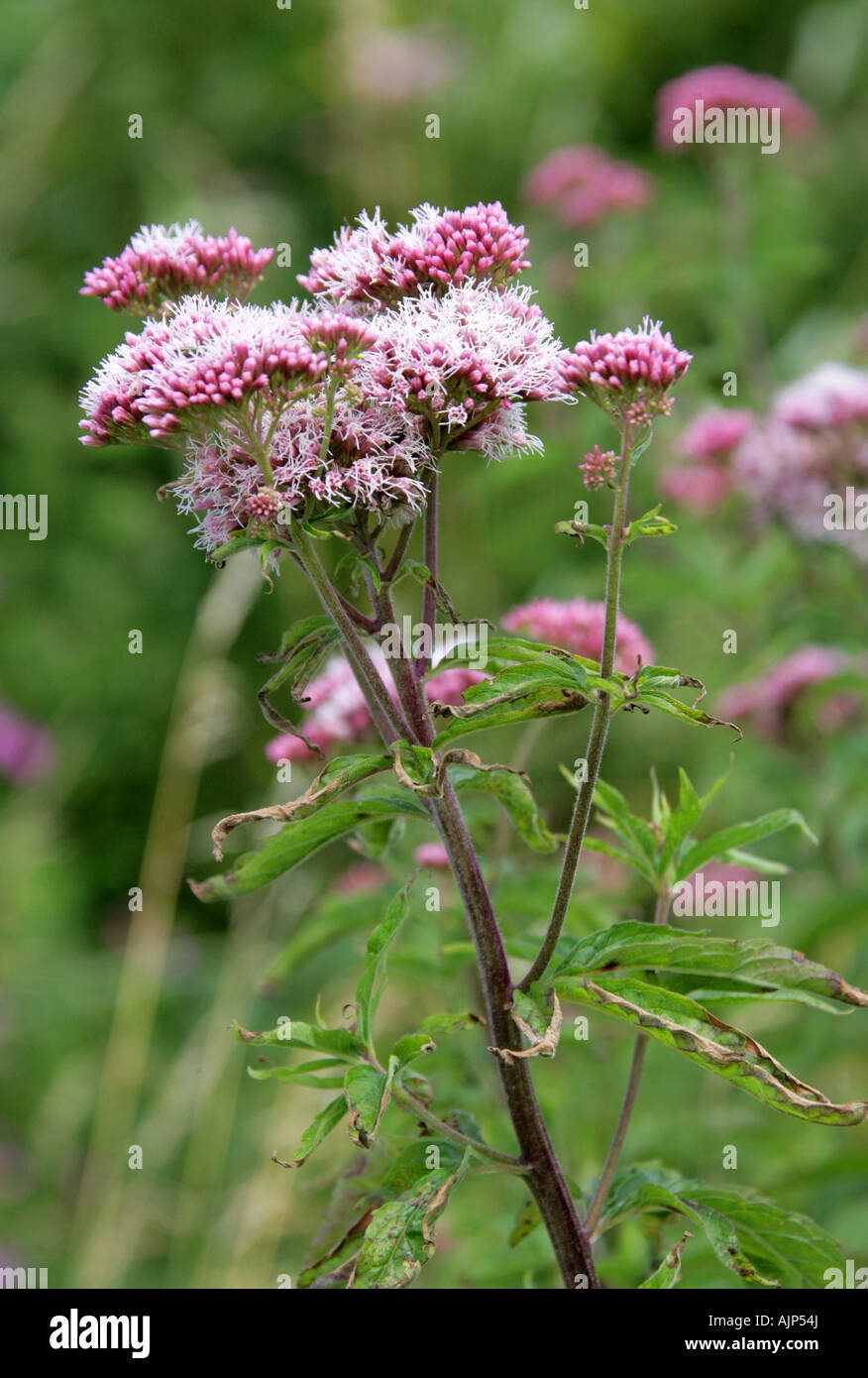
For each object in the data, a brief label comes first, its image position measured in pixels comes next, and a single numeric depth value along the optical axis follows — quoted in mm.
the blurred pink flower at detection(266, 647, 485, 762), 1095
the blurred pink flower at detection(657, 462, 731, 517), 1430
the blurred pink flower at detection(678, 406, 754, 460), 1387
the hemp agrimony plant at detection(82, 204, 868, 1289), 953
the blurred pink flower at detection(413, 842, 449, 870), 1077
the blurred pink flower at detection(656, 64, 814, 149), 1642
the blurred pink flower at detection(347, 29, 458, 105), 2339
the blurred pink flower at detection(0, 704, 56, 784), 1984
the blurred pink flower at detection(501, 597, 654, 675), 1076
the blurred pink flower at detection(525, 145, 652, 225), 1653
